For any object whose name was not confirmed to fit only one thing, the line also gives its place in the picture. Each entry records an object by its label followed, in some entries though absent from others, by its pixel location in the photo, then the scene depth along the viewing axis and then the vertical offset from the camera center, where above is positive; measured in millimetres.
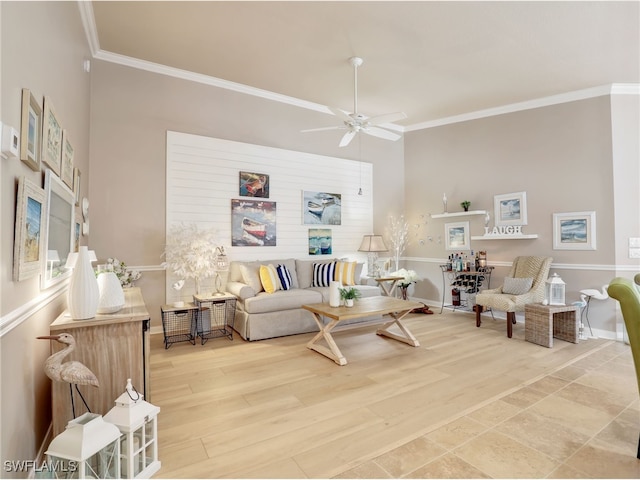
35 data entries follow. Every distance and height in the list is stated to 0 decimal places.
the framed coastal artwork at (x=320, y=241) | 5574 +140
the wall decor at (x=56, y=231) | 1942 +126
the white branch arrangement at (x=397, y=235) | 6555 +287
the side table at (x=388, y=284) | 5421 -603
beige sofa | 4066 -700
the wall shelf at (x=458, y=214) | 5508 +612
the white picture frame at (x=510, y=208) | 5109 +645
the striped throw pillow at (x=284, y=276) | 4660 -382
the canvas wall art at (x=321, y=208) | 5522 +706
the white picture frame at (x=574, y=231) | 4488 +257
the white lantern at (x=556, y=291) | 4145 -529
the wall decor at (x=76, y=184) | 2969 +602
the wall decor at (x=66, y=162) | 2414 +681
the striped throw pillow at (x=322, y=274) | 5102 -384
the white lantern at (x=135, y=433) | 1637 -951
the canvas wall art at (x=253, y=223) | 4859 +399
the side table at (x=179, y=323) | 3885 -929
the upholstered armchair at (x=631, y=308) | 1756 -316
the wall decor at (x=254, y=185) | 4941 +981
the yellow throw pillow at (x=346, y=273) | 5121 -368
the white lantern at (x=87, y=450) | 1452 -891
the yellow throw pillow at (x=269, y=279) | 4418 -398
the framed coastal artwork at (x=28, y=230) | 1500 +98
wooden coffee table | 3355 -661
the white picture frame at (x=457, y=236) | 5801 +240
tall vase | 1934 -248
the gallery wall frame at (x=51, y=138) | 1918 +701
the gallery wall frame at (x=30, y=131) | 1574 +599
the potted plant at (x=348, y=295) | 3666 -509
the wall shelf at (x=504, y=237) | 4948 +193
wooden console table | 1823 -632
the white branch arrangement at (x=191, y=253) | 4066 -45
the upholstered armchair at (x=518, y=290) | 4289 -564
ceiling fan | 3543 +1469
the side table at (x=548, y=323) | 3861 -901
